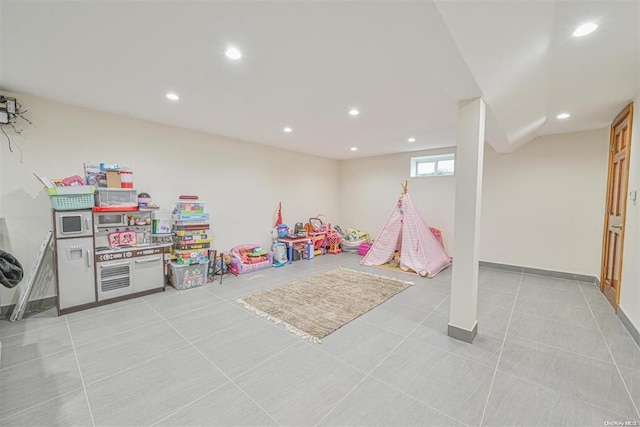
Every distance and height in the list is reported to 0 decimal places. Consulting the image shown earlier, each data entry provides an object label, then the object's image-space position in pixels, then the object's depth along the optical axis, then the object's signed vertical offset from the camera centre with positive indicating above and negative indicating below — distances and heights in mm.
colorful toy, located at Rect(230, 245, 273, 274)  4863 -1181
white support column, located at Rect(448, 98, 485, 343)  2453 -151
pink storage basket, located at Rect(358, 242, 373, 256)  6562 -1190
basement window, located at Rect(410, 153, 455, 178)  5957 +933
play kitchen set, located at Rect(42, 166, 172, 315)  3057 -614
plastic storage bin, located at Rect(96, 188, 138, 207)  3436 +32
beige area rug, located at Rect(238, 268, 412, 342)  2910 -1386
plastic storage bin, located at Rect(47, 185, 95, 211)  2986 +19
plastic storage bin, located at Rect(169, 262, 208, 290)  4000 -1218
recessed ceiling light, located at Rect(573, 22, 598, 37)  1756 +1252
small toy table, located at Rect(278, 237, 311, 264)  5861 -917
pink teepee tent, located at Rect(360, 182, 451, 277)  5059 -892
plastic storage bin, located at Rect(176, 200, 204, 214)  4250 -115
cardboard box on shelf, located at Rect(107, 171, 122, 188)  3449 +270
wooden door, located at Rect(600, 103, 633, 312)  3252 -3
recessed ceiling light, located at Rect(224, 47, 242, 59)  2072 +1239
